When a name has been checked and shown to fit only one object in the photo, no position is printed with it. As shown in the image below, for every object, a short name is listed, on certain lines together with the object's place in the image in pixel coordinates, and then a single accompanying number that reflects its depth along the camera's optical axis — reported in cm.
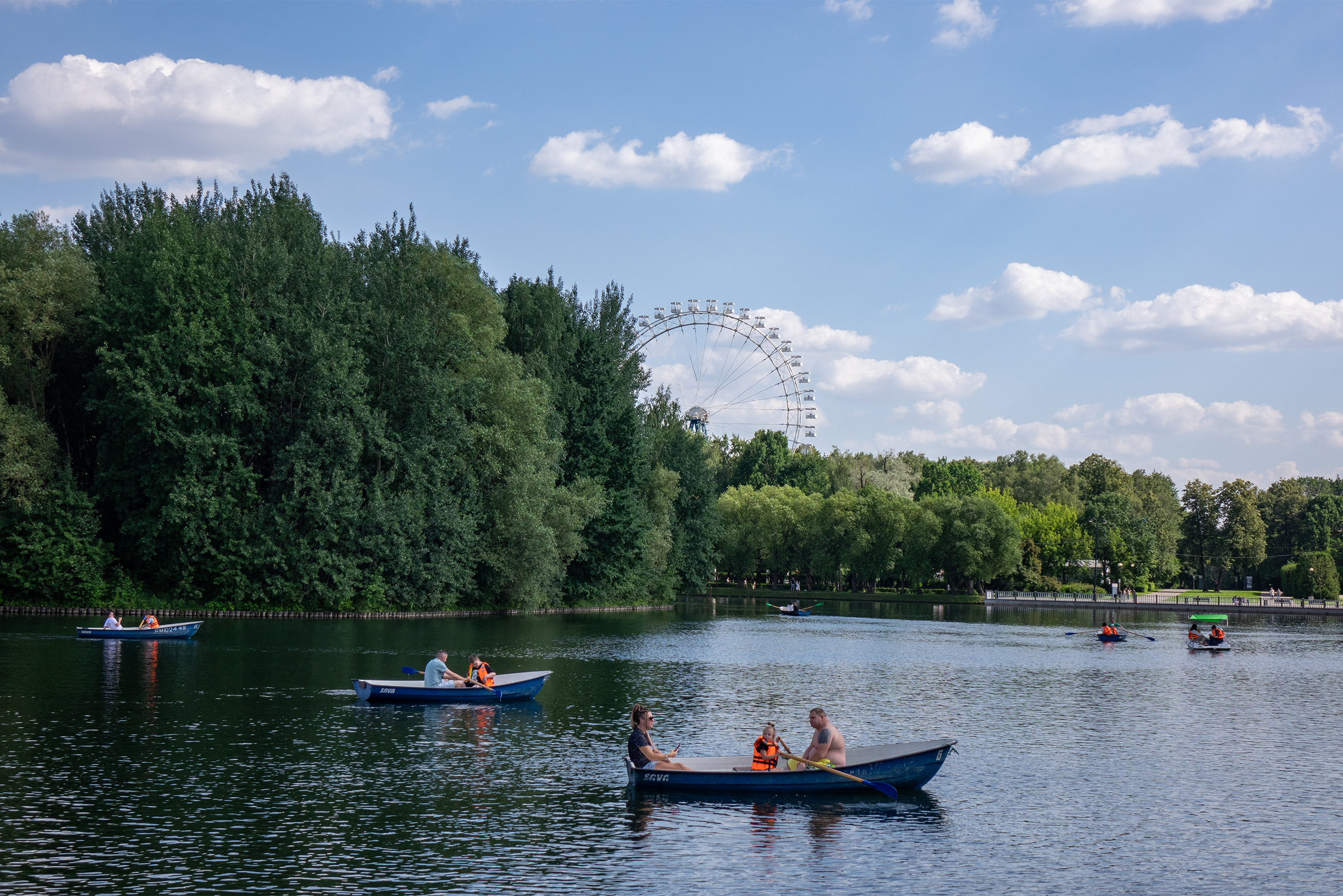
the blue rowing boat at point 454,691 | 3111
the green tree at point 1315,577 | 12256
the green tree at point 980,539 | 11744
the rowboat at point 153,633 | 4519
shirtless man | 2141
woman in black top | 2109
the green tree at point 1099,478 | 15850
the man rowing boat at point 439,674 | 3178
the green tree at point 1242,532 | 14675
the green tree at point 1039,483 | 16191
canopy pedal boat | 5894
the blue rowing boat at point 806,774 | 2097
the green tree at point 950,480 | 15200
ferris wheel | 11431
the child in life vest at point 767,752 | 2114
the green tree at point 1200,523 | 15400
